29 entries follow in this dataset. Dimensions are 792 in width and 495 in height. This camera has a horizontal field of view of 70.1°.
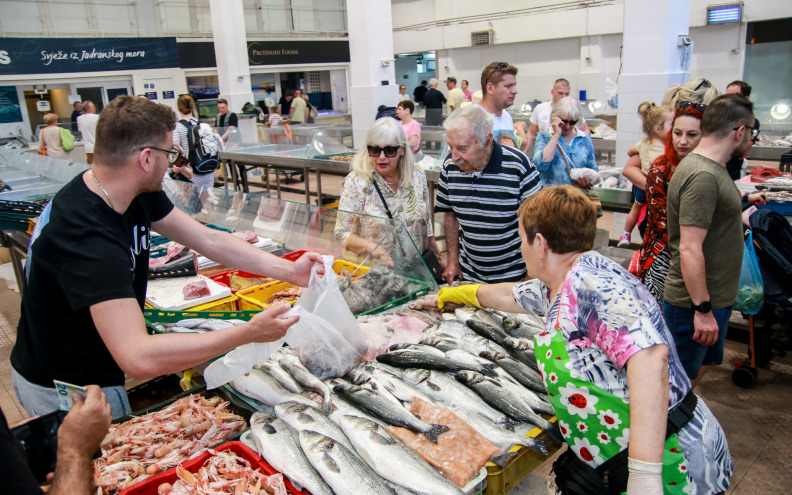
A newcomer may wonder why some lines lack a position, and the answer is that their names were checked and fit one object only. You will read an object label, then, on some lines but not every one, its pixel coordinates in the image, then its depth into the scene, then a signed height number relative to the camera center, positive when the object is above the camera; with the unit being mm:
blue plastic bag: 3596 -1198
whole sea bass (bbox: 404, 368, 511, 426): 1858 -941
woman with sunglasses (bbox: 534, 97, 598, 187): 4875 -392
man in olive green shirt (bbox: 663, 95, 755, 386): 2555 -639
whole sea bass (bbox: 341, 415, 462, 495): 1521 -954
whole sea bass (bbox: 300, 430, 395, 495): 1533 -966
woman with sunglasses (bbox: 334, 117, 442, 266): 3332 -473
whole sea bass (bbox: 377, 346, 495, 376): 2045 -904
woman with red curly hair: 3066 -518
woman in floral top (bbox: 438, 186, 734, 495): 1504 -727
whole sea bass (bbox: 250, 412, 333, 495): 1587 -970
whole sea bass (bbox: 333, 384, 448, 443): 1734 -939
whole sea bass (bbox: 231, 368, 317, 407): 1953 -942
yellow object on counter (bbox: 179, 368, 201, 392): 2527 -1117
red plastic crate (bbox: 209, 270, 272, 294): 3488 -954
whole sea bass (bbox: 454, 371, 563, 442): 1818 -955
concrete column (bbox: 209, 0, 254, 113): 15820 +1888
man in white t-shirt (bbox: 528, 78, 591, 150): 6725 -139
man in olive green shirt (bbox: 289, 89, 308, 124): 17188 +131
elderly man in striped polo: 3148 -476
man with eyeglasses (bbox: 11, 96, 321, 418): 1596 -457
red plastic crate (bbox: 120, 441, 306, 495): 1648 -1032
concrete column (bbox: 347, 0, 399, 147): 11266 +1050
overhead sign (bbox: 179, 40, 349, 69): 19955 +2385
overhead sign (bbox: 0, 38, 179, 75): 16078 +2125
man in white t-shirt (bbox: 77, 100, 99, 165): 12438 +9
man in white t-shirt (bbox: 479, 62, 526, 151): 4461 +106
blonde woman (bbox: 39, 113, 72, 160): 11383 -195
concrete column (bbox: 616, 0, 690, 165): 7160 +538
